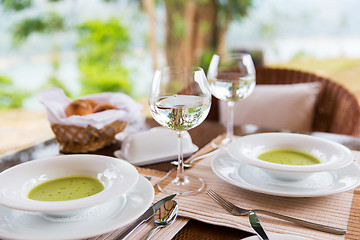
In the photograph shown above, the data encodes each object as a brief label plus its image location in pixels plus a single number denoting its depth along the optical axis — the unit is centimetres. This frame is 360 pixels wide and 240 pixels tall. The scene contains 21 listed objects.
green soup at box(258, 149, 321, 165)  90
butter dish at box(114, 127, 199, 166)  107
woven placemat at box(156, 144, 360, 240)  69
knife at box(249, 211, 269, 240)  62
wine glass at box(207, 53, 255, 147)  115
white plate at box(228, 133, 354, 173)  77
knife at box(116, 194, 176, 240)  66
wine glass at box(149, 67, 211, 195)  82
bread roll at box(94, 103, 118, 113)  121
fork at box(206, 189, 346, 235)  67
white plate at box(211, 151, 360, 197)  77
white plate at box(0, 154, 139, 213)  60
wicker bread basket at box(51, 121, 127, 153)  112
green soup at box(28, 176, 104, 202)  72
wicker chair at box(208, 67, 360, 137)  162
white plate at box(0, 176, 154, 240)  60
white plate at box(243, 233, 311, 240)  61
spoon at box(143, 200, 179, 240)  70
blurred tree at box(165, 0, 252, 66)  473
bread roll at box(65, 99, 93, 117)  118
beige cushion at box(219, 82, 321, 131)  195
